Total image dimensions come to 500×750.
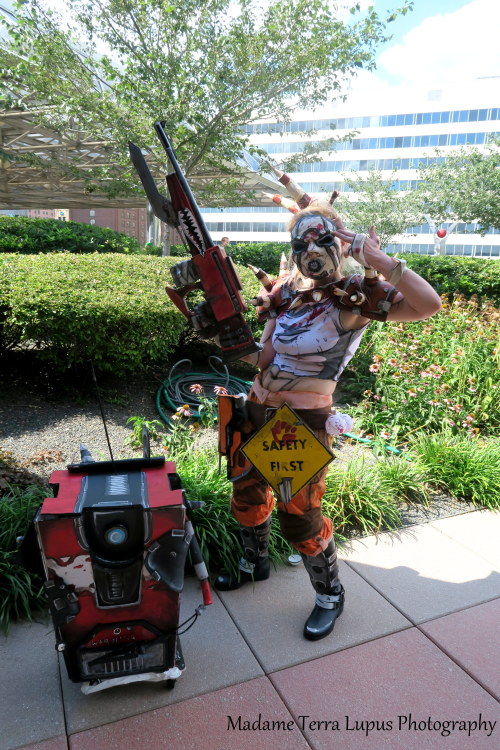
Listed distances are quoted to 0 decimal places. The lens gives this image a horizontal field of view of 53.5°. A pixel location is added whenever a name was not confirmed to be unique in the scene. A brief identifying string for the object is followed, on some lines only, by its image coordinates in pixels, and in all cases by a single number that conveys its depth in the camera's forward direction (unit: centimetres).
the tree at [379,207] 3225
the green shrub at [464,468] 384
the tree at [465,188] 2809
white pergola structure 1077
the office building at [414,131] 5597
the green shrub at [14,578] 247
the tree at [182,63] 716
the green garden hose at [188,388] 469
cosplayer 206
